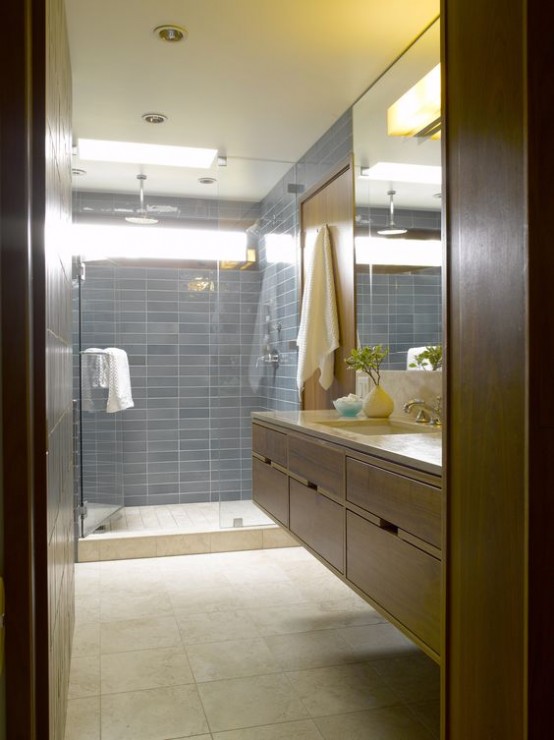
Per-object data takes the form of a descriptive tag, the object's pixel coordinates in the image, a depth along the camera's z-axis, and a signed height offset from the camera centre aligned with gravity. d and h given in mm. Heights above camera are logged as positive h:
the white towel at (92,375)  4316 -120
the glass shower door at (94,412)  4195 -353
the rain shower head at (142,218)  5301 +1110
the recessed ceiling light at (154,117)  3781 +1372
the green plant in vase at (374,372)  2967 -81
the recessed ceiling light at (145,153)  4391 +1386
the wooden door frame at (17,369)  961 -17
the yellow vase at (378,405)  2963 -218
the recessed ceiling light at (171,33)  2803 +1378
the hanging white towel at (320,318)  3842 +224
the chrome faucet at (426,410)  2695 -226
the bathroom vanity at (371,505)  1653 -473
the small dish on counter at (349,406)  3104 -233
